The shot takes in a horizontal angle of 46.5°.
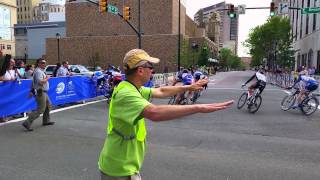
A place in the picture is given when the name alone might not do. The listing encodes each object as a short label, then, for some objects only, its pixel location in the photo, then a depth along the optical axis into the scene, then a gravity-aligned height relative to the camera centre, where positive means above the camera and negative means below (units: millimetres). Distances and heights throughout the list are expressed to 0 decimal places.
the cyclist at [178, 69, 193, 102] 15166 -831
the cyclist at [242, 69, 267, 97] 13398 -845
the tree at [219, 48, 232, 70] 138375 +410
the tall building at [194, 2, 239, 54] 162088 +20564
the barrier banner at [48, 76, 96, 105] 14203 -1320
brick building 67875 +4879
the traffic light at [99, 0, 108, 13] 23219 +3283
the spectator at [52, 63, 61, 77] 16595 -564
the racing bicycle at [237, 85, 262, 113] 13213 -1488
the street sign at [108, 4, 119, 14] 24962 +3291
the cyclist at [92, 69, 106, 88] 17734 -960
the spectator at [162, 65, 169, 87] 30834 -1732
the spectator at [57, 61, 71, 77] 16516 -646
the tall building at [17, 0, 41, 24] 165500 +20957
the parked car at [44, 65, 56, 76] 29353 -923
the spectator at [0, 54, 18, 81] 11617 -575
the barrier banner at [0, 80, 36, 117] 11406 -1311
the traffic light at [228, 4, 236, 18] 27969 +3532
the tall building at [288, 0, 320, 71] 48356 +3721
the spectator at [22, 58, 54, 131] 9836 -798
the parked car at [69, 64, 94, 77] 30683 -947
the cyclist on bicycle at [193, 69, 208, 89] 16247 -712
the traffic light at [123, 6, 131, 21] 26561 +3154
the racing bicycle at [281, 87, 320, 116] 12789 -1503
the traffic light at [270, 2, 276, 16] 27411 +3749
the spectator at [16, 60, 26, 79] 14531 -296
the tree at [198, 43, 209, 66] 62731 +505
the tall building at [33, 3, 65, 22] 157875 +19729
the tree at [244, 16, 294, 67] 51397 +3183
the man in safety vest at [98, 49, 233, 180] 2540 -399
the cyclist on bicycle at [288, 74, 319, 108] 12713 -878
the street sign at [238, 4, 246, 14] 27750 +3755
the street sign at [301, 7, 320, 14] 23600 +3206
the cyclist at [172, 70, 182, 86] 16191 -935
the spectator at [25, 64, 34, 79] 15422 -662
